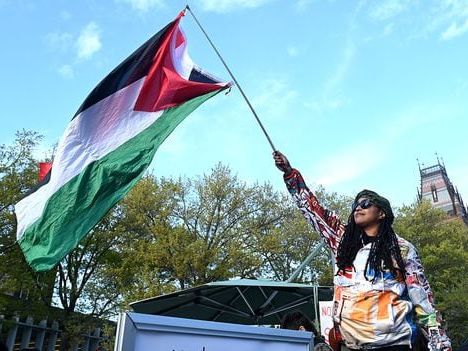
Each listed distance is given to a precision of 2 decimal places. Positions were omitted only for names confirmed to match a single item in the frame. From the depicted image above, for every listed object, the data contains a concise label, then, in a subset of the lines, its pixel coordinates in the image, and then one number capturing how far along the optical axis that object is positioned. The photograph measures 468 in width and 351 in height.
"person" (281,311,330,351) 5.64
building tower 94.81
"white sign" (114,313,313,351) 2.04
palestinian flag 5.31
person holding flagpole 2.50
